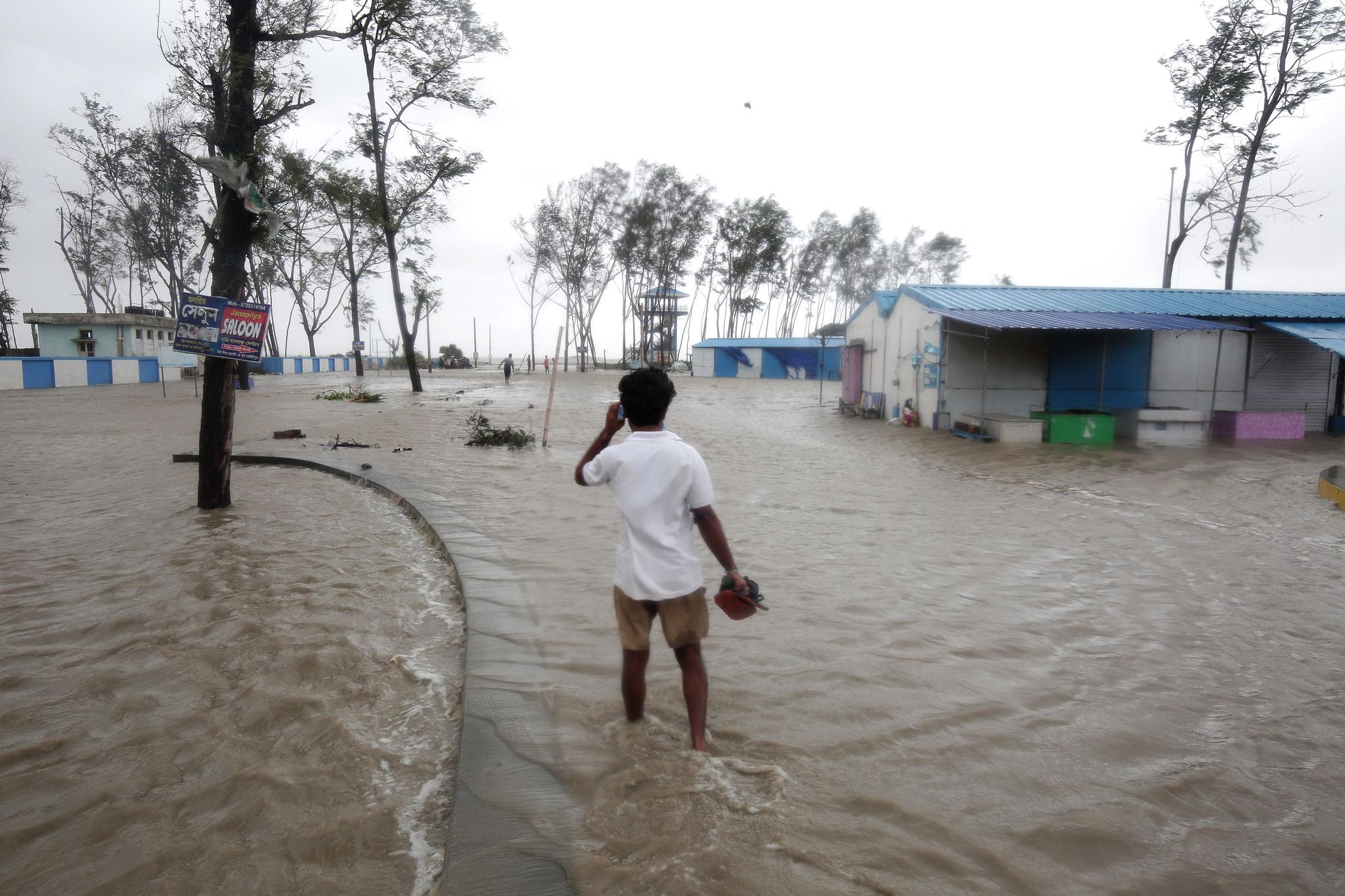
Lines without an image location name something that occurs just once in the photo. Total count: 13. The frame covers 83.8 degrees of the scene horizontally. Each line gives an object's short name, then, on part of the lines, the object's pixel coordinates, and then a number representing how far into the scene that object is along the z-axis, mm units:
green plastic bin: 15484
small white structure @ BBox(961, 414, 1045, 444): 15281
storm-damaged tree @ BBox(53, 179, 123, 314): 42688
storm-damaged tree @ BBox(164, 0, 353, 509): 6637
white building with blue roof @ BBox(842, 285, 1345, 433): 17469
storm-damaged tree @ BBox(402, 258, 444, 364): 45881
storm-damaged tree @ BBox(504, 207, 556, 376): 55531
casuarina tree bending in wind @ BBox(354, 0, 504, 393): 23062
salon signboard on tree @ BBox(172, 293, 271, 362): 6387
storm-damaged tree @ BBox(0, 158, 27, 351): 34194
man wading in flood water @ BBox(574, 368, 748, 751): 2869
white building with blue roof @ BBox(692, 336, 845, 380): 50406
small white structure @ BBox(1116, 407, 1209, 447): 15914
